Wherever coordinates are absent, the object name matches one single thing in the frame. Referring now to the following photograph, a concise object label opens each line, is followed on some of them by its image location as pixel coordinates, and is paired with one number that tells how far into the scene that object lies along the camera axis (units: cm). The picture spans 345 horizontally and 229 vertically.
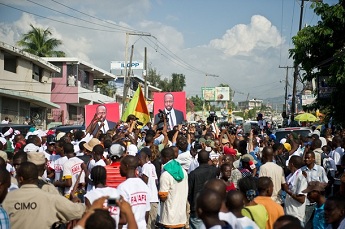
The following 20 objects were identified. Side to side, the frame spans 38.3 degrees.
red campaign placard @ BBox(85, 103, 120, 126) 1541
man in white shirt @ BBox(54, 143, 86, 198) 773
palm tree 4388
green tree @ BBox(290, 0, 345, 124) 1702
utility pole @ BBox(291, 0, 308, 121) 3628
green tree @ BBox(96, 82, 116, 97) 5084
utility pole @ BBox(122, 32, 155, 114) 3448
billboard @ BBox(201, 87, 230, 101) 11019
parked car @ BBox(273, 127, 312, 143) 1914
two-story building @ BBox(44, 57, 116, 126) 3969
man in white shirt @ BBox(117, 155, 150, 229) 571
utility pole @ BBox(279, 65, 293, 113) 6962
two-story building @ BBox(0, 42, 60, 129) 2878
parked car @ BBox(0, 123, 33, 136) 1789
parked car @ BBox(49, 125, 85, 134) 2126
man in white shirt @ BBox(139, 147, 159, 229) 768
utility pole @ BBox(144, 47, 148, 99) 4209
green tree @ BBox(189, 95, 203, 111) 12151
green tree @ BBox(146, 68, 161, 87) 7476
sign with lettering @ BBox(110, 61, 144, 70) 6375
